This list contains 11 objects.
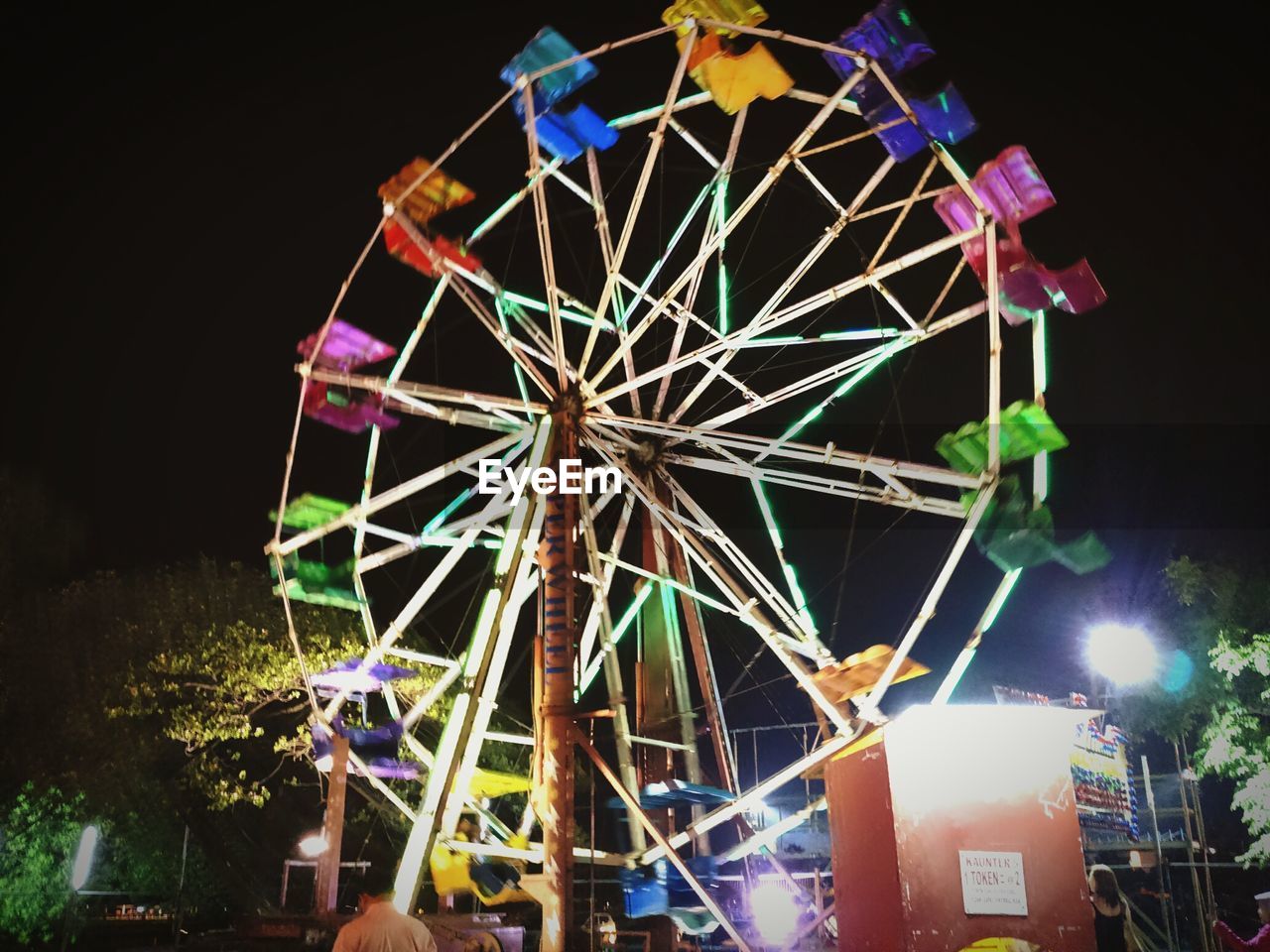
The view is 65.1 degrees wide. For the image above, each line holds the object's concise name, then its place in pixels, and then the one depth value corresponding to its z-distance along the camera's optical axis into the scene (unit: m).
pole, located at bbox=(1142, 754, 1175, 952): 18.12
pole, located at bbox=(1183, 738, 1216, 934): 17.81
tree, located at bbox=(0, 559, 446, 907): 17.27
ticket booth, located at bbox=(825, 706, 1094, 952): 6.84
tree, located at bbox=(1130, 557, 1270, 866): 16.20
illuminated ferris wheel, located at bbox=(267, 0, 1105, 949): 9.48
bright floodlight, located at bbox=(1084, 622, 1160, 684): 18.77
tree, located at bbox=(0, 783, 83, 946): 16.70
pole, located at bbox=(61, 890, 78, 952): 13.80
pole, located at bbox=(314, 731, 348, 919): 11.71
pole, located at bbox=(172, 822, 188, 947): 14.17
